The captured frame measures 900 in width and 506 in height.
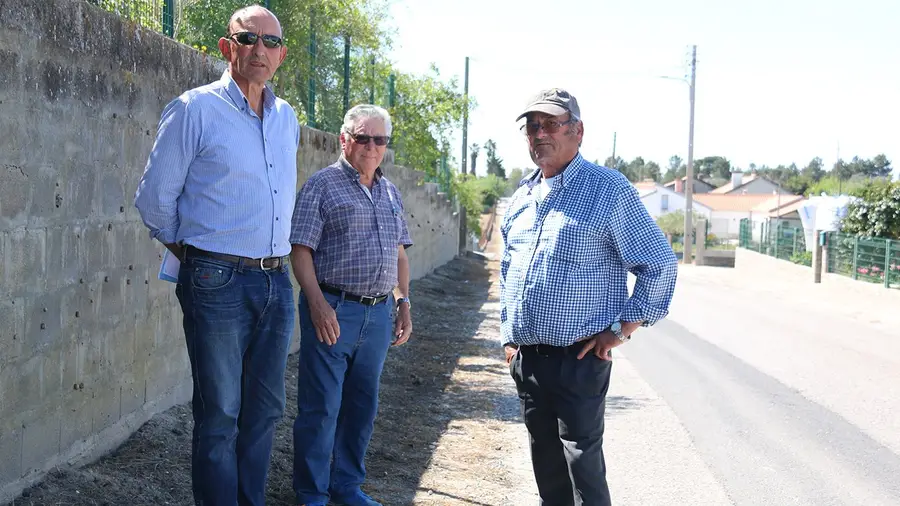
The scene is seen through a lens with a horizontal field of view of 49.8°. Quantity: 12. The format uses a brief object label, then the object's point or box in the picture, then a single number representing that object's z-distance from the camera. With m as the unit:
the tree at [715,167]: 173.38
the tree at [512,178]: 103.09
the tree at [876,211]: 23.84
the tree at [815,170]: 147.25
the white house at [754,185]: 120.94
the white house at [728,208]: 101.88
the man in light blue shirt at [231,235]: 3.80
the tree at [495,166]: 115.05
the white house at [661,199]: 107.31
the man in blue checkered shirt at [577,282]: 3.90
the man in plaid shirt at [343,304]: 4.71
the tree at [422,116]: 21.39
